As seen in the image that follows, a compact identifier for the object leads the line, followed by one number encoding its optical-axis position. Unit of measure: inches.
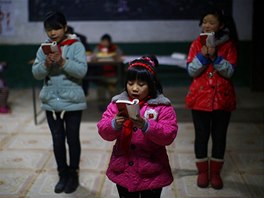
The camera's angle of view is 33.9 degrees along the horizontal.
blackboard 293.4
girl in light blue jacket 126.5
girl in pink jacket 88.0
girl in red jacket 127.3
